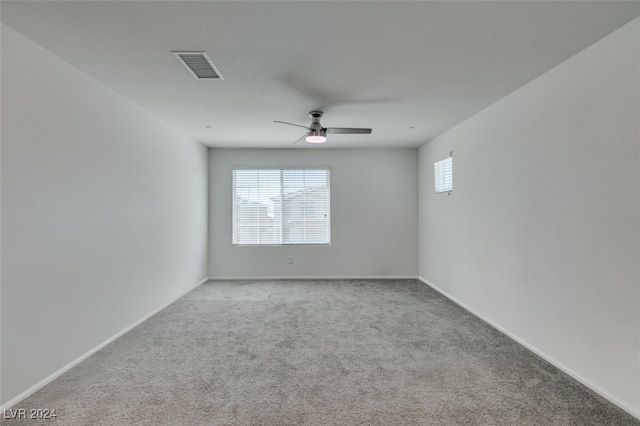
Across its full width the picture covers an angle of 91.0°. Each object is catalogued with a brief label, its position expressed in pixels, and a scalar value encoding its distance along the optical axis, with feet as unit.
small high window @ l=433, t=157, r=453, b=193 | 15.28
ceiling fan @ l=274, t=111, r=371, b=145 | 11.80
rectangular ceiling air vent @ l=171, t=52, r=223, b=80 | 7.78
